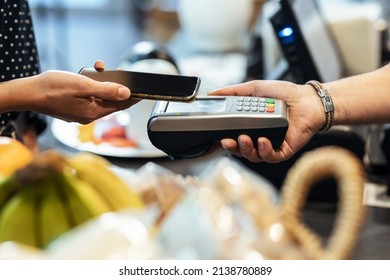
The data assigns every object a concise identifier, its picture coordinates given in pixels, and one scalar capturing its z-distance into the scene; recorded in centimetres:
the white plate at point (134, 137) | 159
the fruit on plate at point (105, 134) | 164
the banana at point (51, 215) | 91
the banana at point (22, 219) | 91
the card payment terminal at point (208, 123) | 119
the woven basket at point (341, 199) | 91
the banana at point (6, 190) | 92
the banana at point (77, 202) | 92
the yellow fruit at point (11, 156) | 103
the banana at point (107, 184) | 96
